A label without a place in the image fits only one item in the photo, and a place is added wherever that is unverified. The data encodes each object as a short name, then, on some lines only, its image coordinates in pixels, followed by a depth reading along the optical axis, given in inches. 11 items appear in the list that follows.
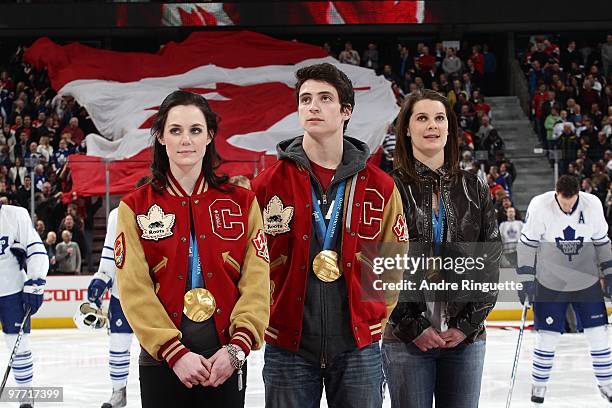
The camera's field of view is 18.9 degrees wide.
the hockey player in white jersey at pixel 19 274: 498.8
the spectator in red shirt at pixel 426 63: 1504.8
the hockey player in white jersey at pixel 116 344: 508.3
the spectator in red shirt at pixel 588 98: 1413.6
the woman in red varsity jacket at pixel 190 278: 223.0
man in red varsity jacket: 232.5
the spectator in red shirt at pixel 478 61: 1577.4
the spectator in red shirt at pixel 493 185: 1051.7
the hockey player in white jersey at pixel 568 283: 525.0
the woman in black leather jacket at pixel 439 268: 250.1
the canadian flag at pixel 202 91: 1146.4
